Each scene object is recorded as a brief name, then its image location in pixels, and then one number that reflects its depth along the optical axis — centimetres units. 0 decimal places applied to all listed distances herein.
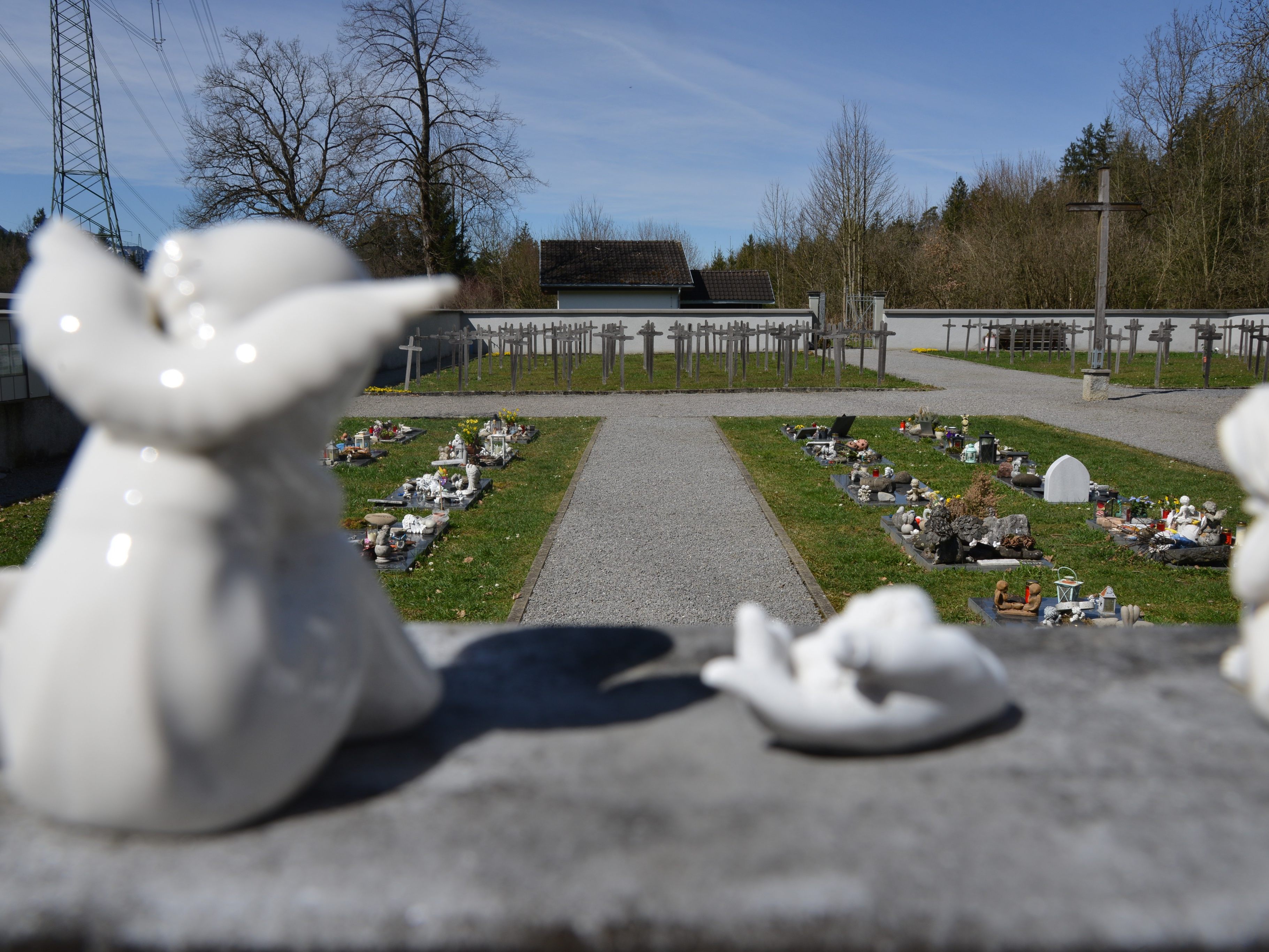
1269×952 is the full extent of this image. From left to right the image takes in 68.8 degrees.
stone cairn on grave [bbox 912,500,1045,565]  768
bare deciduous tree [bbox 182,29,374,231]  3006
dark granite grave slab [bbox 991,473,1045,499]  996
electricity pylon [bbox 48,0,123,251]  2167
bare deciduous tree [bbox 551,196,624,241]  5431
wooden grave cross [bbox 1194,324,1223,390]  2047
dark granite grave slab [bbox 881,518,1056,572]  747
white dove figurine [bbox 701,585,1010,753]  198
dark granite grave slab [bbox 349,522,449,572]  768
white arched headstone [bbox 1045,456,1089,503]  956
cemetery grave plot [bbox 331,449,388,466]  1242
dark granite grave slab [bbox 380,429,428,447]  1446
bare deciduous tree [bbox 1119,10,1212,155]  3275
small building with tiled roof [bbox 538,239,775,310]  4053
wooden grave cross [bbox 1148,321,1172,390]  2342
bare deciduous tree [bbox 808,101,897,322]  3909
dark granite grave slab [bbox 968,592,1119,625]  618
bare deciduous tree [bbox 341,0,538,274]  3103
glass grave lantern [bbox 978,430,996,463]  1210
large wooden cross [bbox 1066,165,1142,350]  1858
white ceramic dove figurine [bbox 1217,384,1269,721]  205
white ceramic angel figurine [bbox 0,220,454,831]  169
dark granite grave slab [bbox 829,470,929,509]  989
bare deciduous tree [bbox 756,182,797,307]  4862
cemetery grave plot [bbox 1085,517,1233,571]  737
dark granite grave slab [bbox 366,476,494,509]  987
